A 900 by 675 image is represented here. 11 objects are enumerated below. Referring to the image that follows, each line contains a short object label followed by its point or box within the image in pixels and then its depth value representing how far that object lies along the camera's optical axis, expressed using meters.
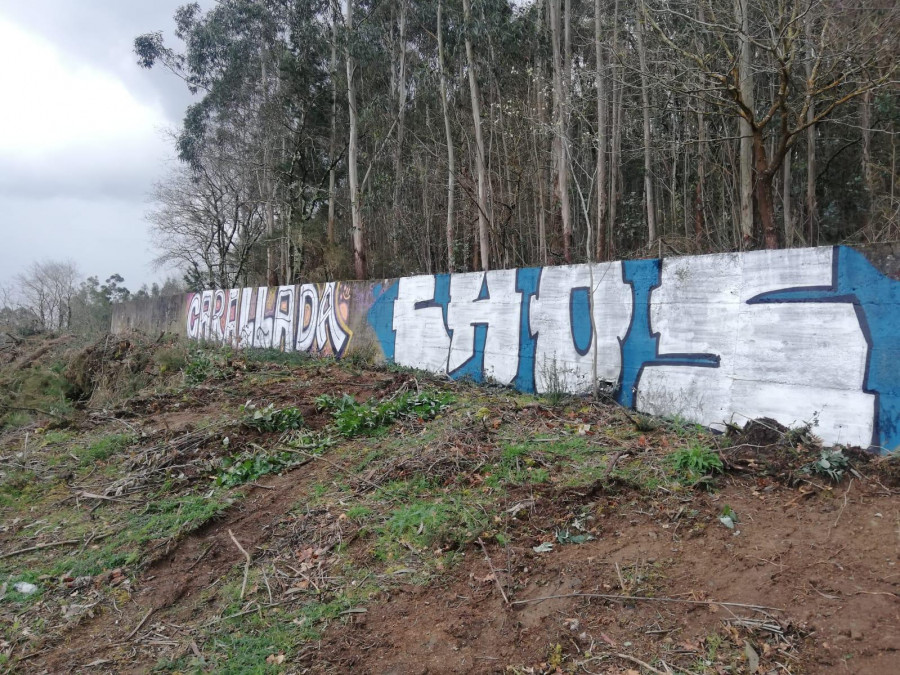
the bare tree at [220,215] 24.83
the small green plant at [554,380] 7.39
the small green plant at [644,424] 5.88
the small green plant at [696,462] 4.44
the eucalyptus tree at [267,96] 21.34
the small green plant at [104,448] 6.98
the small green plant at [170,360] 12.52
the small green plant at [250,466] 5.91
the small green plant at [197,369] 11.37
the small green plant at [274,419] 7.02
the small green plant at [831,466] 4.20
